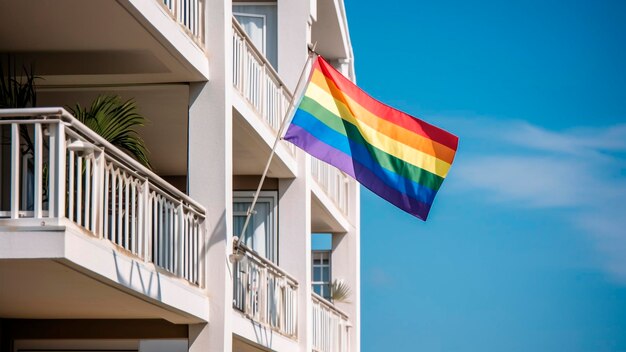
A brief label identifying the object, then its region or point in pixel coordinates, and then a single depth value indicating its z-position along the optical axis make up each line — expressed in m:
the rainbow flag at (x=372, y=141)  16.91
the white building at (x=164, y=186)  12.27
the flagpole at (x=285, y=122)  16.73
